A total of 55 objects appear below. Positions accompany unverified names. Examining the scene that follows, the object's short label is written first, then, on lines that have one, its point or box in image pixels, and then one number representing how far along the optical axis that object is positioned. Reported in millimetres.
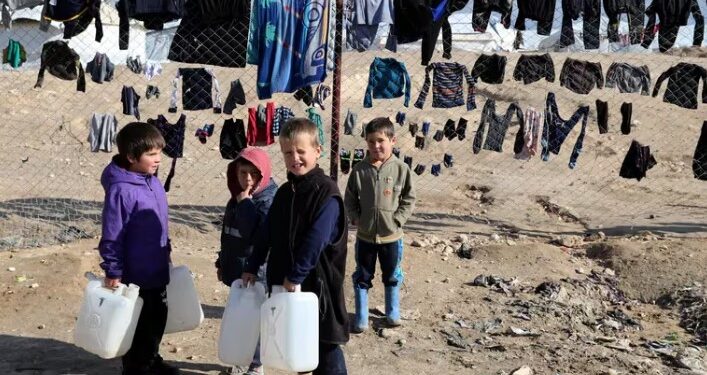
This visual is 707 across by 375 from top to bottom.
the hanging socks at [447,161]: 9352
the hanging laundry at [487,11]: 7508
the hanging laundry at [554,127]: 8289
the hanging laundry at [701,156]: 7891
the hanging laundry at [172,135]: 7496
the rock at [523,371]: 4672
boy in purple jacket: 3900
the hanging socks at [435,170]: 9352
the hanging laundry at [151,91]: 9975
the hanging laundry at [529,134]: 8422
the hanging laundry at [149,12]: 6844
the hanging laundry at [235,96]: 7707
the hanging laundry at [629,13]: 7512
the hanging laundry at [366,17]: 7070
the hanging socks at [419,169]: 9214
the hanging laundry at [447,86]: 7930
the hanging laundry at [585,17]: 7535
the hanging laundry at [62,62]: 7574
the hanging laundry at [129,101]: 7844
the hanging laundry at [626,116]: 8055
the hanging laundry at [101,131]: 8062
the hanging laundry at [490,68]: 7898
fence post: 6785
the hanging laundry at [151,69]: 9750
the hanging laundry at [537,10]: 7523
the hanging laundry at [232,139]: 7418
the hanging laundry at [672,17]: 7461
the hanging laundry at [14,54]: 7828
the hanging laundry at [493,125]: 8453
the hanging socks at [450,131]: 9012
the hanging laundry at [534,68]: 7898
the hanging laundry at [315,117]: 7277
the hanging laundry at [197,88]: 7488
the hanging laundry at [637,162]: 8125
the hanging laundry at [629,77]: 8062
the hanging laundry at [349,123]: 9180
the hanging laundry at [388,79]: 7570
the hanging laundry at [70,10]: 7031
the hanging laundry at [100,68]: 8078
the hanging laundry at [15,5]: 7332
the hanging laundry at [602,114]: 8039
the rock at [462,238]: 8289
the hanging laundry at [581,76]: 7898
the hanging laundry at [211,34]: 6945
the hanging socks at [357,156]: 8003
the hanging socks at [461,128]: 8875
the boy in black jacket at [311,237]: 3482
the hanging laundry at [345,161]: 8016
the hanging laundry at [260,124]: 7383
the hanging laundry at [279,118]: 7410
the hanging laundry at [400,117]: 9492
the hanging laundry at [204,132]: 8086
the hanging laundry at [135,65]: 9914
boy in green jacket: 5184
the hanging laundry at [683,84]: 7703
